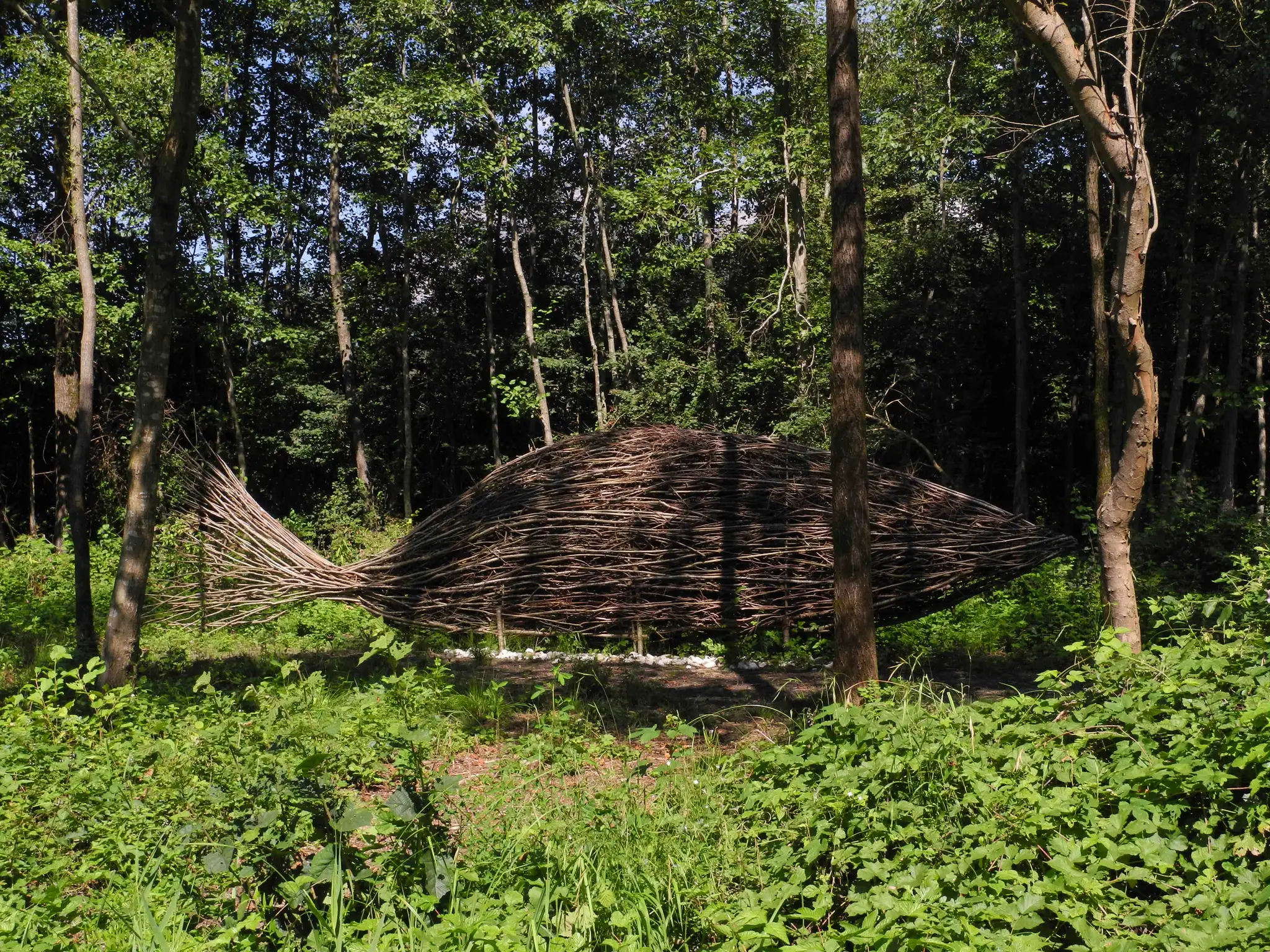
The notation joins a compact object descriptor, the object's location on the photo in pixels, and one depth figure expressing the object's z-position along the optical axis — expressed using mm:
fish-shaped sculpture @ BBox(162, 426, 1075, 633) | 8930
